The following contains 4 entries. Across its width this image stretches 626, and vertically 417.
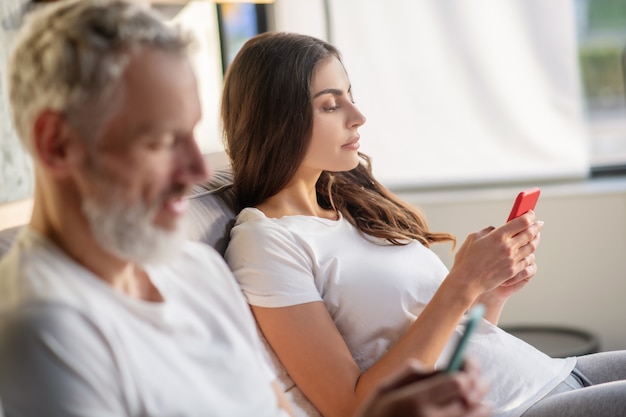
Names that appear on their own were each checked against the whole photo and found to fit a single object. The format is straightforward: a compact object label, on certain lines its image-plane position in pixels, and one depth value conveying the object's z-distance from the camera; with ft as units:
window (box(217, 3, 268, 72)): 12.12
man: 5.08
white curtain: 11.87
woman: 6.62
